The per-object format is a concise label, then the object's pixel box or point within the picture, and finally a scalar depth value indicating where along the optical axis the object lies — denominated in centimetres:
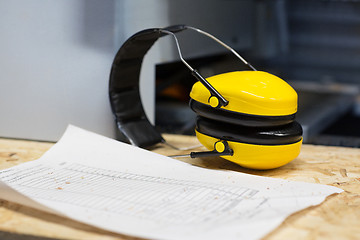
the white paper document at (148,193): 69
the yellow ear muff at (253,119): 80
